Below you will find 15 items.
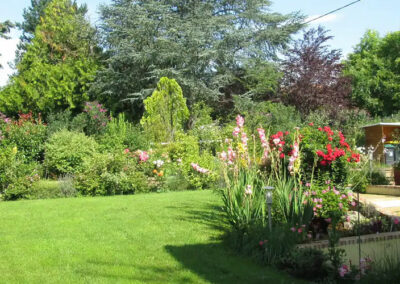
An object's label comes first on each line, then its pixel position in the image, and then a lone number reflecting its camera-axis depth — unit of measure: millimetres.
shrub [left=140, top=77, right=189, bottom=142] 16547
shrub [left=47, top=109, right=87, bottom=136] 18092
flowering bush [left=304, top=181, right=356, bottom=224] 5000
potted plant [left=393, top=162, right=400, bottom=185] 9109
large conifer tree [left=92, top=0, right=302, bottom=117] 21266
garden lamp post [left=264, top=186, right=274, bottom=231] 4484
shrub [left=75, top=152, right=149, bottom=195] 10859
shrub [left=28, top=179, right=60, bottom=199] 10812
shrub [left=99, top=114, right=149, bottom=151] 13716
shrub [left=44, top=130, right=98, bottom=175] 12750
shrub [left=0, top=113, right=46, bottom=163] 13578
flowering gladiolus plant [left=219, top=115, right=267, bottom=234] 5148
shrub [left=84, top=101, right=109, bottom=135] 19188
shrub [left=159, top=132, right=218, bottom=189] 11750
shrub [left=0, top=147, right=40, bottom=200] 10648
